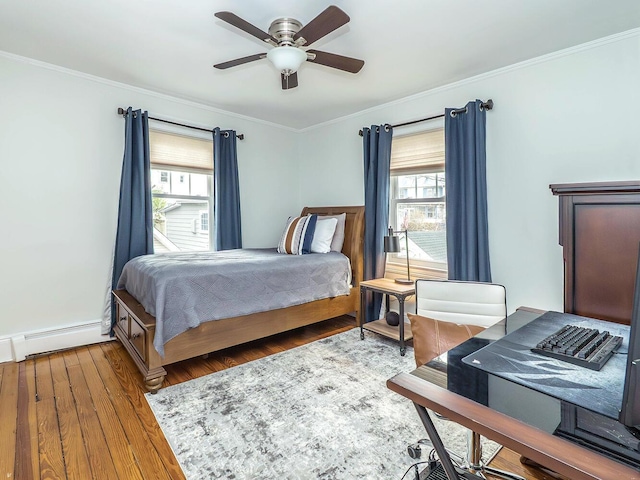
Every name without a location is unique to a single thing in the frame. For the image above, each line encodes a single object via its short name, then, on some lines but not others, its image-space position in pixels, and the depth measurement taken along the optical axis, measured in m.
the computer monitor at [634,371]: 0.64
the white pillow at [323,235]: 3.62
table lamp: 3.15
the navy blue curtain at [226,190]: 3.85
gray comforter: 2.30
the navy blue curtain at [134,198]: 3.16
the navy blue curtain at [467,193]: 2.81
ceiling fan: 1.73
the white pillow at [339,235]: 3.75
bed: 2.28
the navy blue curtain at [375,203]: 3.52
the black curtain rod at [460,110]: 2.81
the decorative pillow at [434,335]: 1.64
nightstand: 2.88
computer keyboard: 1.03
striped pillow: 3.56
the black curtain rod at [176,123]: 3.16
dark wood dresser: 1.48
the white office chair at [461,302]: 1.90
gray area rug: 1.58
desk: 0.61
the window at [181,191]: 3.57
